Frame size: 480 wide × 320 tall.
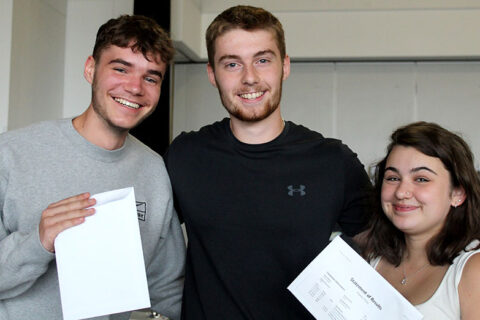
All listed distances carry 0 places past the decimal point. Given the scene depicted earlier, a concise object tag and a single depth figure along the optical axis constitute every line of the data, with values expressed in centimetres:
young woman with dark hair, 159
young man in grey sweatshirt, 150
